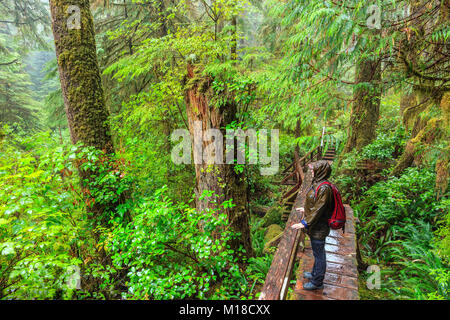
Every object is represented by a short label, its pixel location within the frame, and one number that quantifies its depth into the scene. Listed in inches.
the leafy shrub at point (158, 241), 130.3
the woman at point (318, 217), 128.4
